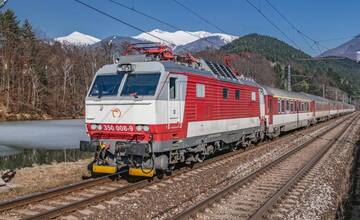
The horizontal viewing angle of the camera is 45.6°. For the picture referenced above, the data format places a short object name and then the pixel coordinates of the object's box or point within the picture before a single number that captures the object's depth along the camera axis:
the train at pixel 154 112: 12.44
